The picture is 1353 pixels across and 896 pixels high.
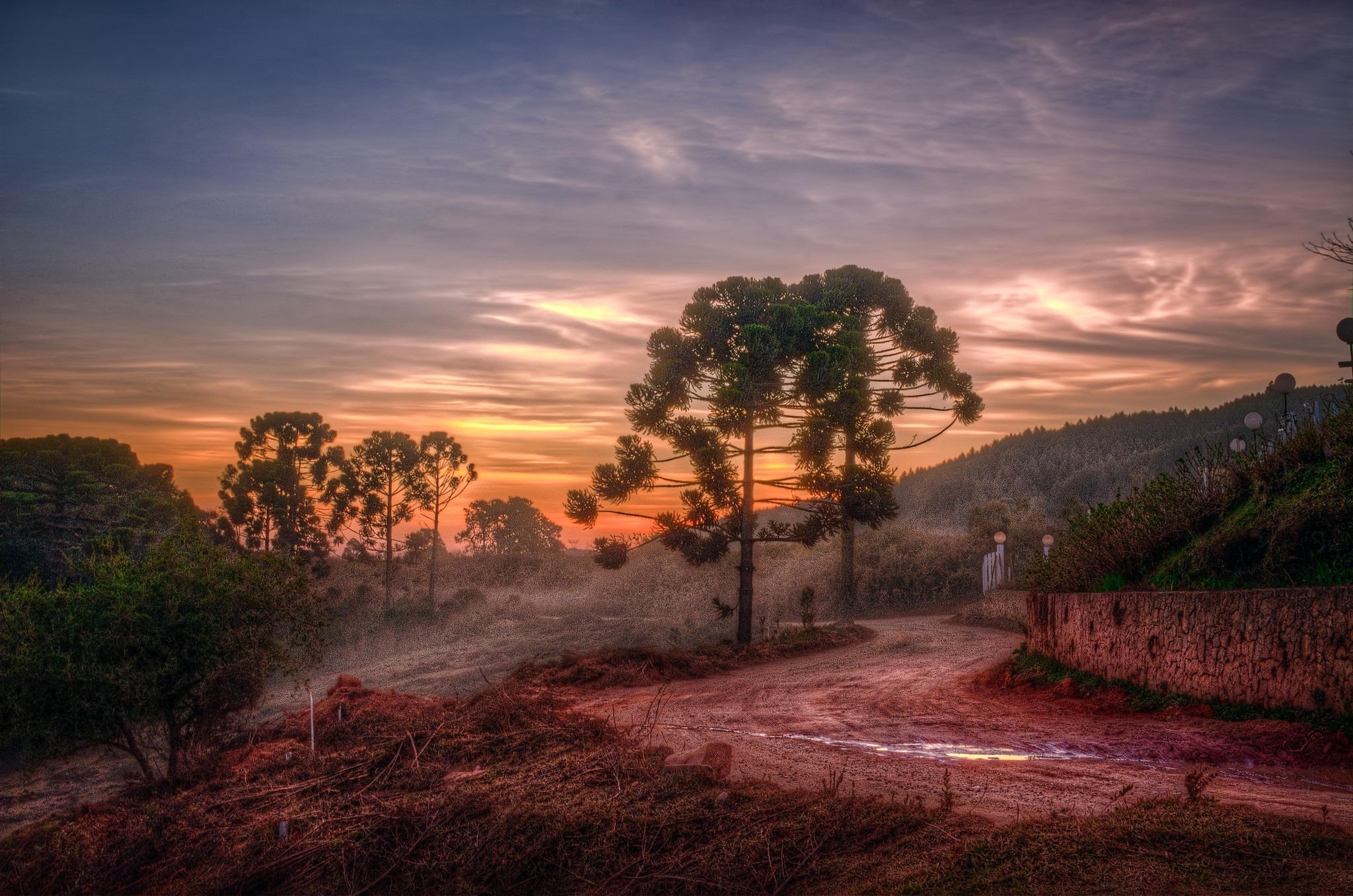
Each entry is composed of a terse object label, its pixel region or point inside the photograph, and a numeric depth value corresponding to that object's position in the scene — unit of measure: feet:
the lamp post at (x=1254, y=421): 50.88
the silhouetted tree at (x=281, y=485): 123.03
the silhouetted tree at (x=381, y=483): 119.03
